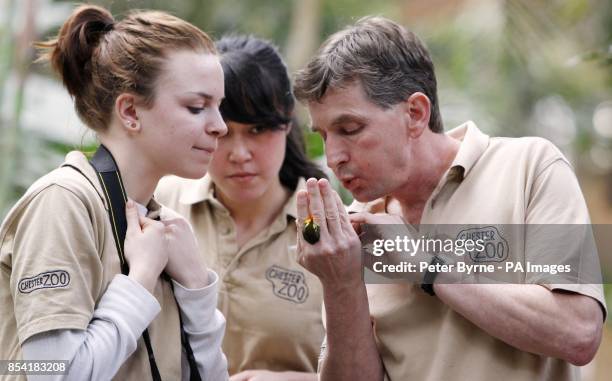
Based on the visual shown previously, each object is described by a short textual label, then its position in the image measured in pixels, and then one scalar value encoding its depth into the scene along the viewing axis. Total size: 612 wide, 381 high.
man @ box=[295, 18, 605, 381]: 5.26
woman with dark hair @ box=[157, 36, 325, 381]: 7.01
